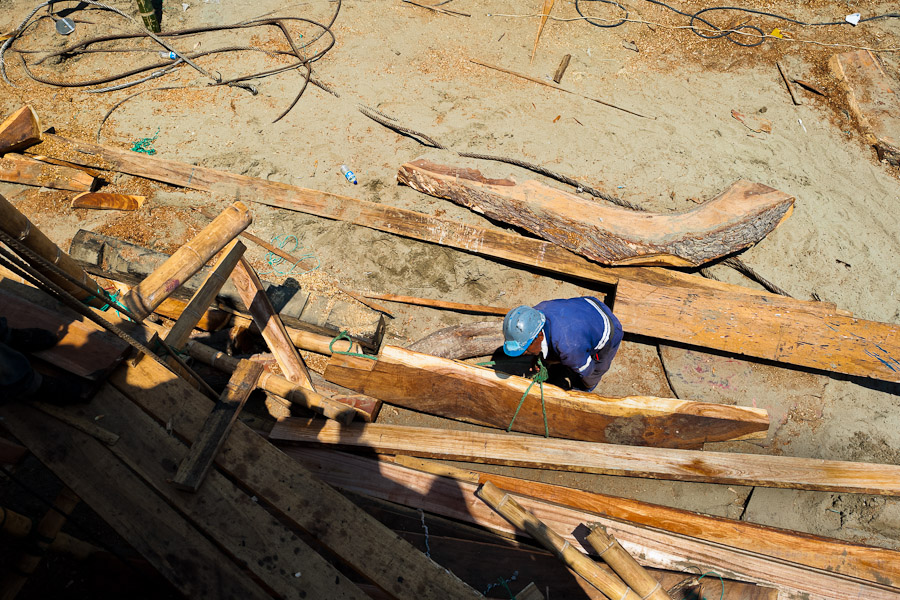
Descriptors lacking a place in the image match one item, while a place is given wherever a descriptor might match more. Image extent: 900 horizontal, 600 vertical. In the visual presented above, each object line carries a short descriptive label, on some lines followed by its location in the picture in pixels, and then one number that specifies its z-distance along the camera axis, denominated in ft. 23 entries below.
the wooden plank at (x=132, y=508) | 6.76
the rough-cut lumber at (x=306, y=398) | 12.67
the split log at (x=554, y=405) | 13.37
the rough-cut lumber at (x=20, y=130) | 18.92
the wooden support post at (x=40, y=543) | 7.36
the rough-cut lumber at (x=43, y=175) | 19.08
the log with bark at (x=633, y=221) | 16.29
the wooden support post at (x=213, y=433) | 7.07
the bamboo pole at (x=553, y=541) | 9.37
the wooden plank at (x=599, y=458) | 12.50
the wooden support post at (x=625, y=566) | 9.39
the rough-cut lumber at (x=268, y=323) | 12.03
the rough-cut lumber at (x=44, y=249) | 6.84
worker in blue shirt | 12.59
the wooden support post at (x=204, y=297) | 10.50
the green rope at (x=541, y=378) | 13.37
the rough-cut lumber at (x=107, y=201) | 18.48
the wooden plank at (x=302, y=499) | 6.93
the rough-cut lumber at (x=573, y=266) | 14.78
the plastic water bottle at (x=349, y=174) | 20.07
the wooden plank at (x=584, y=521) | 10.57
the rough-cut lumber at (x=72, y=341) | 7.71
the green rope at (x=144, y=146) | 21.17
